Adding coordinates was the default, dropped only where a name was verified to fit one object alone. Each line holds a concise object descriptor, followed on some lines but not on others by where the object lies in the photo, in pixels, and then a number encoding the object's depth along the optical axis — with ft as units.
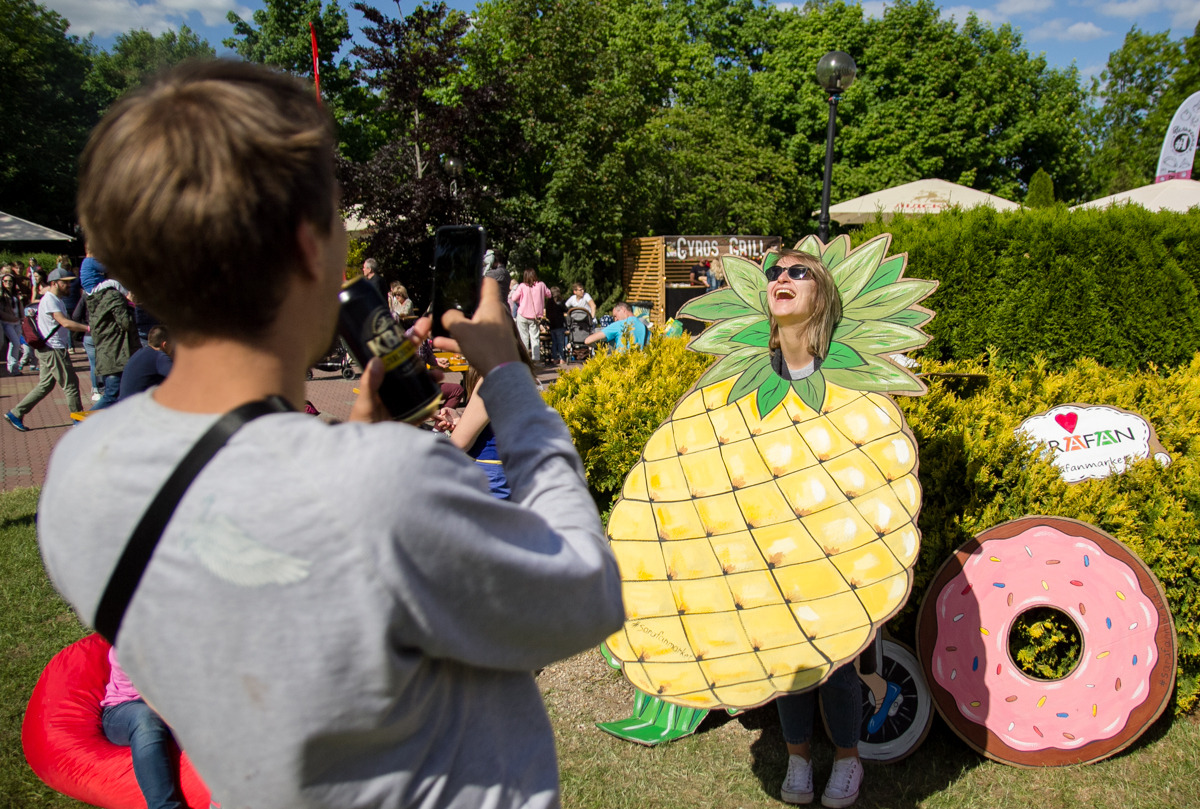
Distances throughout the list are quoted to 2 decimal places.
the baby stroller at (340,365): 40.14
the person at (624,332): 28.14
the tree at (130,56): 137.90
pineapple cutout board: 7.84
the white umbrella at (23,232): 54.03
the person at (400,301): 36.55
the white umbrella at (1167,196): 34.78
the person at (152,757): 7.51
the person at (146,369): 13.76
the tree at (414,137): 42.86
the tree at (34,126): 96.58
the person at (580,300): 45.09
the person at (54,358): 26.91
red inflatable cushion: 8.19
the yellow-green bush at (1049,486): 9.72
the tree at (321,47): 97.50
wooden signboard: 52.03
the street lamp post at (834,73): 28.48
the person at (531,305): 41.32
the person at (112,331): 20.75
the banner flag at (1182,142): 45.44
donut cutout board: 8.77
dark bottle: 3.32
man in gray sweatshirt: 2.35
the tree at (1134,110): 86.28
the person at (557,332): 46.34
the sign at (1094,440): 10.31
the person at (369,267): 29.89
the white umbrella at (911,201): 42.29
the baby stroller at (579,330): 44.93
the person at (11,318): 35.19
